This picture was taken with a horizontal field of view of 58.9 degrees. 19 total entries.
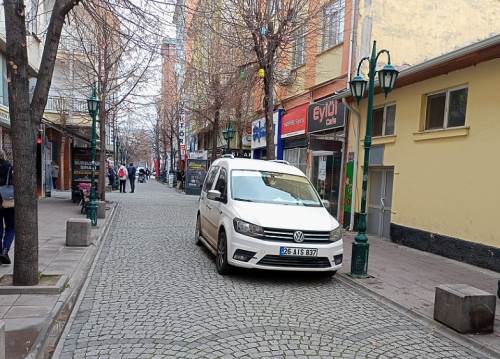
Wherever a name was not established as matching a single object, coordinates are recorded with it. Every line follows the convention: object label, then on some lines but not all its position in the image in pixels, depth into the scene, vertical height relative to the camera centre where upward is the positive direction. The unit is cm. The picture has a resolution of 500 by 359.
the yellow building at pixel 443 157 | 861 +25
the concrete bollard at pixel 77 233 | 930 -166
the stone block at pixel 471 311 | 511 -165
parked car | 662 -96
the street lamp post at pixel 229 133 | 2327 +142
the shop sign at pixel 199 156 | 2970 +21
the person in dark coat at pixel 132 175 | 3016 -129
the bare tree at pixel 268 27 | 1294 +406
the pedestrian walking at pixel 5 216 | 686 -103
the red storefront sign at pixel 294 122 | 1723 +171
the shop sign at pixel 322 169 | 1617 -19
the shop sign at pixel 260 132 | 2080 +147
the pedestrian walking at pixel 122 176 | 2968 -136
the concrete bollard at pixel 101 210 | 1439 -179
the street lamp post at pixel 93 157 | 1222 -8
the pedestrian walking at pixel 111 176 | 3256 -155
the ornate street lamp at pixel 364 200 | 759 -61
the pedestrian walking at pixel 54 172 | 2558 -115
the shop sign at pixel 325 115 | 1422 +167
